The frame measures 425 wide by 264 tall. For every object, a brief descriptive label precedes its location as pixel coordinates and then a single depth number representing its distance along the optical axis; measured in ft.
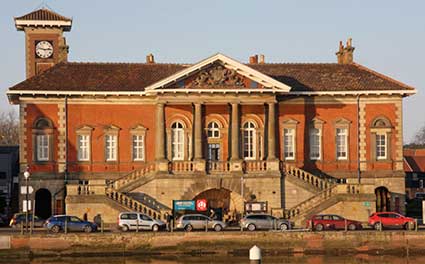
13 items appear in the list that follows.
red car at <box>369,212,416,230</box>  201.77
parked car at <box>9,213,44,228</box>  209.87
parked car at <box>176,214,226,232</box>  196.75
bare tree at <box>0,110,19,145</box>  495.82
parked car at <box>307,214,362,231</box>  198.86
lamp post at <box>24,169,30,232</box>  185.82
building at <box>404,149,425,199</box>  346.95
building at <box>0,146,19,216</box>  262.47
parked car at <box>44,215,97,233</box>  193.88
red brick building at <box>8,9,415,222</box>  223.30
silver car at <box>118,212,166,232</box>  196.75
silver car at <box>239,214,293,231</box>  198.08
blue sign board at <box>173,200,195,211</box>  217.56
